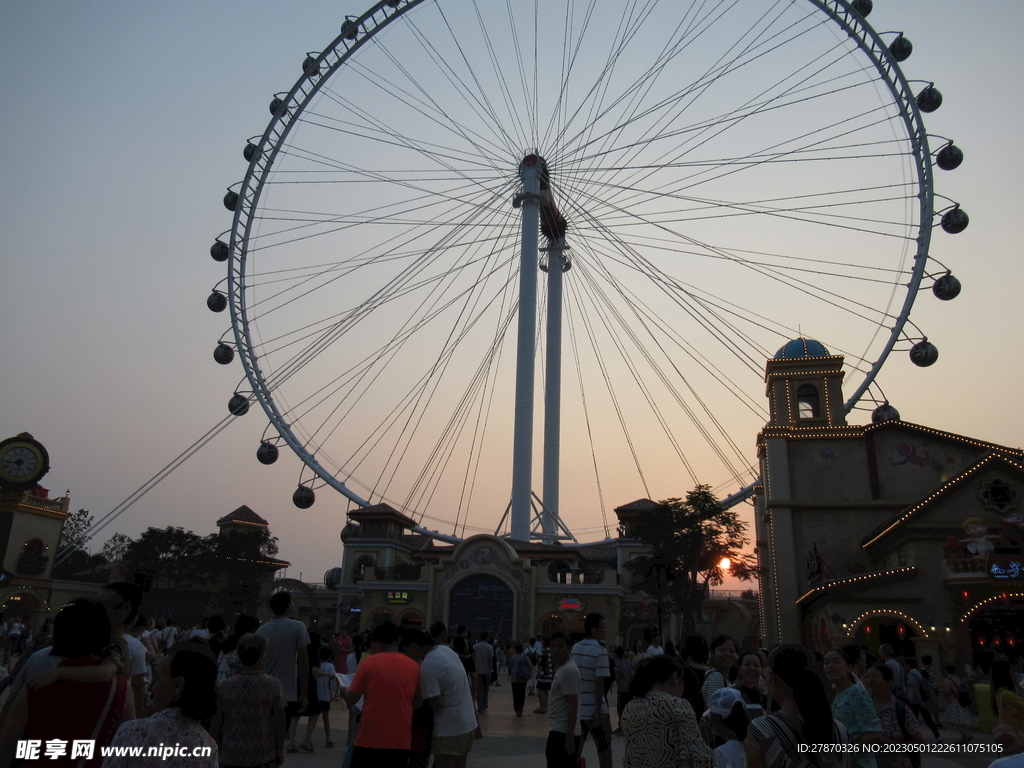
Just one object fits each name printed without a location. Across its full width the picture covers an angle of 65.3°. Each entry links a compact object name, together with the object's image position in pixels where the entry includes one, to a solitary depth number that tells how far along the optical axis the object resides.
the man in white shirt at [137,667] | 6.89
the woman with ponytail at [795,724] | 4.32
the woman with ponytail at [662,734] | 4.64
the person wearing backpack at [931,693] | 15.54
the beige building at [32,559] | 43.00
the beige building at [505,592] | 41.06
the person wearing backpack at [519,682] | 18.06
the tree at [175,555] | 47.84
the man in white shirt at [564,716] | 7.39
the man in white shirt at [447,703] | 6.72
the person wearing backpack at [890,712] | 6.98
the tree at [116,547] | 87.41
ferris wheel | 28.67
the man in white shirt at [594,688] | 8.01
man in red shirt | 6.21
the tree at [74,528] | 77.62
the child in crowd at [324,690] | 11.73
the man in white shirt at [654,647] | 12.45
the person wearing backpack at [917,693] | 13.96
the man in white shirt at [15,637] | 27.50
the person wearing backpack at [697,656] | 7.55
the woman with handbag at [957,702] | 15.80
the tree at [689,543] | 34.25
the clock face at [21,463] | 42.28
